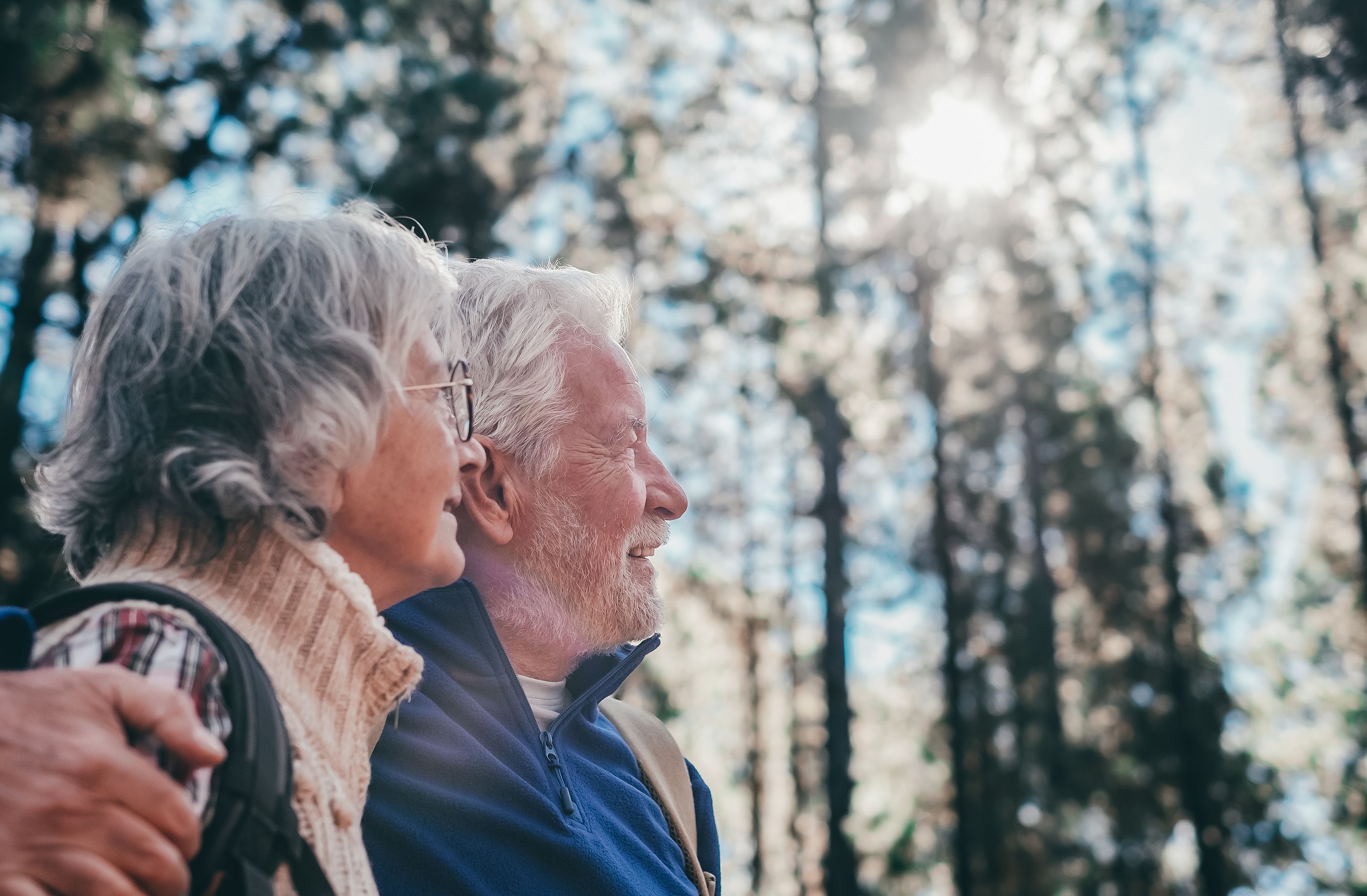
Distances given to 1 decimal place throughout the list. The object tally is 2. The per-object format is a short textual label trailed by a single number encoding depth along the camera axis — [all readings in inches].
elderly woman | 42.3
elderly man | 67.0
